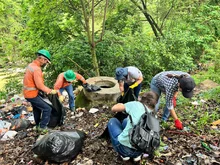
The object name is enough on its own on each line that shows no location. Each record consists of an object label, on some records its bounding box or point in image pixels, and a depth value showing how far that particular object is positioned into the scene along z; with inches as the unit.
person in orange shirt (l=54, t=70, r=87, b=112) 172.1
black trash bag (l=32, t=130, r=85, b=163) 117.5
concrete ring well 197.3
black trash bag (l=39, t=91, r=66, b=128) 158.6
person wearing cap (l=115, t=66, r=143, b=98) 148.2
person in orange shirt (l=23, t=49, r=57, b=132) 141.1
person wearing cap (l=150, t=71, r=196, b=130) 121.2
